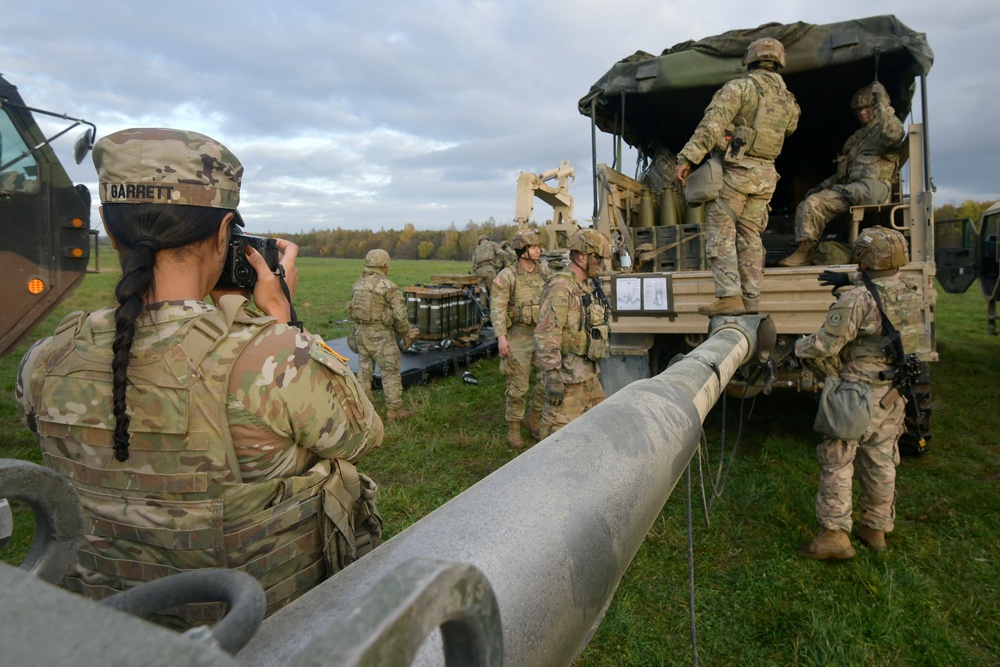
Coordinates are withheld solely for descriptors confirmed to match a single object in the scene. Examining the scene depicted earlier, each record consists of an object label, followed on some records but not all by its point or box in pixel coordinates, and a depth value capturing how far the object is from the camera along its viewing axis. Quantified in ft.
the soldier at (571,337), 16.69
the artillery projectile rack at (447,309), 32.09
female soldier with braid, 4.07
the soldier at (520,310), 21.99
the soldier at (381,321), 23.20
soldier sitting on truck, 19.56
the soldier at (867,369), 12.62
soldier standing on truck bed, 14.33
